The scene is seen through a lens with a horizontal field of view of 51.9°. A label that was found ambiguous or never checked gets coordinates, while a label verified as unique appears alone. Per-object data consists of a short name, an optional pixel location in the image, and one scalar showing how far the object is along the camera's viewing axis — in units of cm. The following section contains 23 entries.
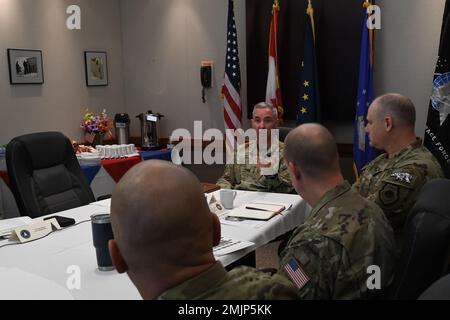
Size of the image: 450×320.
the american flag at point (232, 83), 471
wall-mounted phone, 515
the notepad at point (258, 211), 225
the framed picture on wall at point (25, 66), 449
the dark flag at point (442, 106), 364
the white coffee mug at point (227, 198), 244
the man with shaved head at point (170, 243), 90
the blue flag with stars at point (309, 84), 427
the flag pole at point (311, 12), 422
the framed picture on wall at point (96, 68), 532
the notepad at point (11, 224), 202
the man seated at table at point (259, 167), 318
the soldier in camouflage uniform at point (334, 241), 137
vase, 504
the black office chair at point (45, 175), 263
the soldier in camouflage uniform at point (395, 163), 220
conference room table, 143
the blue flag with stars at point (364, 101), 405
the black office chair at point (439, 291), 79
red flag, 447
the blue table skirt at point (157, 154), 479
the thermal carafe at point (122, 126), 527
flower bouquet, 504
